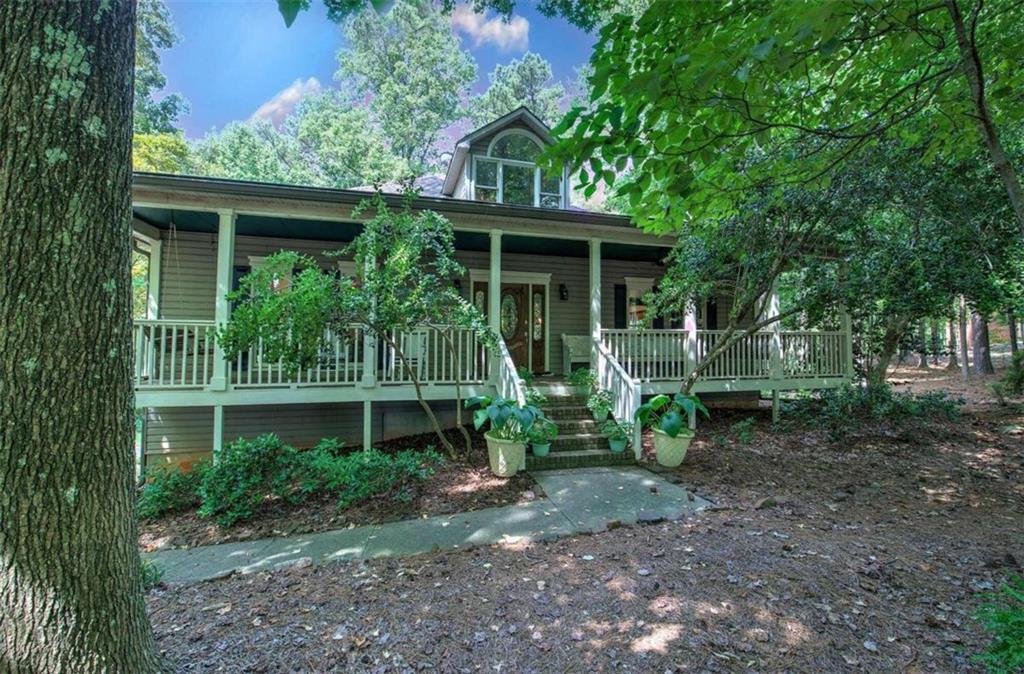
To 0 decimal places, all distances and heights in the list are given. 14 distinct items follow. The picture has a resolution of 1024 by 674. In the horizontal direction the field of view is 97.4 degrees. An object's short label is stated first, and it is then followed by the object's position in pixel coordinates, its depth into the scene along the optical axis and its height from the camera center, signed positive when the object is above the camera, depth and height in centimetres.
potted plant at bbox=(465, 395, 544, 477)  531 -86
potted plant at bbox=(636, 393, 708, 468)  582 -91
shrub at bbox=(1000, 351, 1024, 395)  996 -42
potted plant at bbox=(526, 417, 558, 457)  586 -99
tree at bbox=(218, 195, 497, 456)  493 +72
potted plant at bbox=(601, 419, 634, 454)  625 -104
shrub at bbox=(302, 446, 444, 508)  469 -122
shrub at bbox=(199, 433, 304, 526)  443 -119
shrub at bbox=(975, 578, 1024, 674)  200 -132
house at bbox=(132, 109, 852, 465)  636 +94
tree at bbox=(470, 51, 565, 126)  2527 +1547
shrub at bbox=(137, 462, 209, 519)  454 -135
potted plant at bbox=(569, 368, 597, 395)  736 -34
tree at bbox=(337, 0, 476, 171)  2400 +1574
